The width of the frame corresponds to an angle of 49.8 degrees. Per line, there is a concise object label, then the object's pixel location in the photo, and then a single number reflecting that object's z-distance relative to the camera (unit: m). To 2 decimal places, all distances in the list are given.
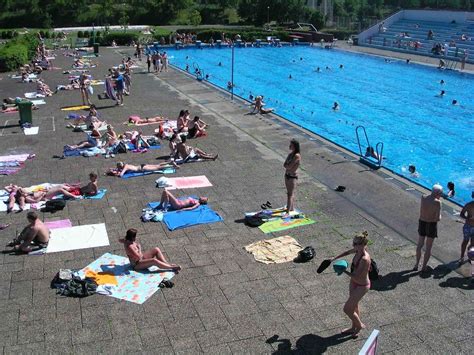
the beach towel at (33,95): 25.72
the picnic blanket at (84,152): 16.42
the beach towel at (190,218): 11.37
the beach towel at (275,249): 9.91
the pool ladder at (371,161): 15.77
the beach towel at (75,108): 23.45
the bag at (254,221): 11.39
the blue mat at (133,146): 17.27
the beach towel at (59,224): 11.23
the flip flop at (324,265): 7.52
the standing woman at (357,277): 7.27
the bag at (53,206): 12.08
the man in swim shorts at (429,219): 9.21
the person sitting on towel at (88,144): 16.84
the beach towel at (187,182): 13.81
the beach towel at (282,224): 11.23
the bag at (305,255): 9.87
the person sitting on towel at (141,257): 9.29
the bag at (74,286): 8.56
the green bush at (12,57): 34.16
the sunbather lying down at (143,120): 20.88
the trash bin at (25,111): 19.64
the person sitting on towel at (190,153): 15.66
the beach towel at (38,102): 24.41
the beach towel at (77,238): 10.22
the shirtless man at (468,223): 9.62
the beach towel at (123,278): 8.67
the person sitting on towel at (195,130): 18.66
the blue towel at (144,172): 14.56
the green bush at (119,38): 51.22
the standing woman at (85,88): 23.94
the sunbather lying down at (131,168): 14.52
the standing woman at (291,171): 11.34
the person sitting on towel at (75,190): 12.66
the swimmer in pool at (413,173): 15.88
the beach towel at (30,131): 19.09
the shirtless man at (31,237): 9.92
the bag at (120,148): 16.80
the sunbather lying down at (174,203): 12.09
